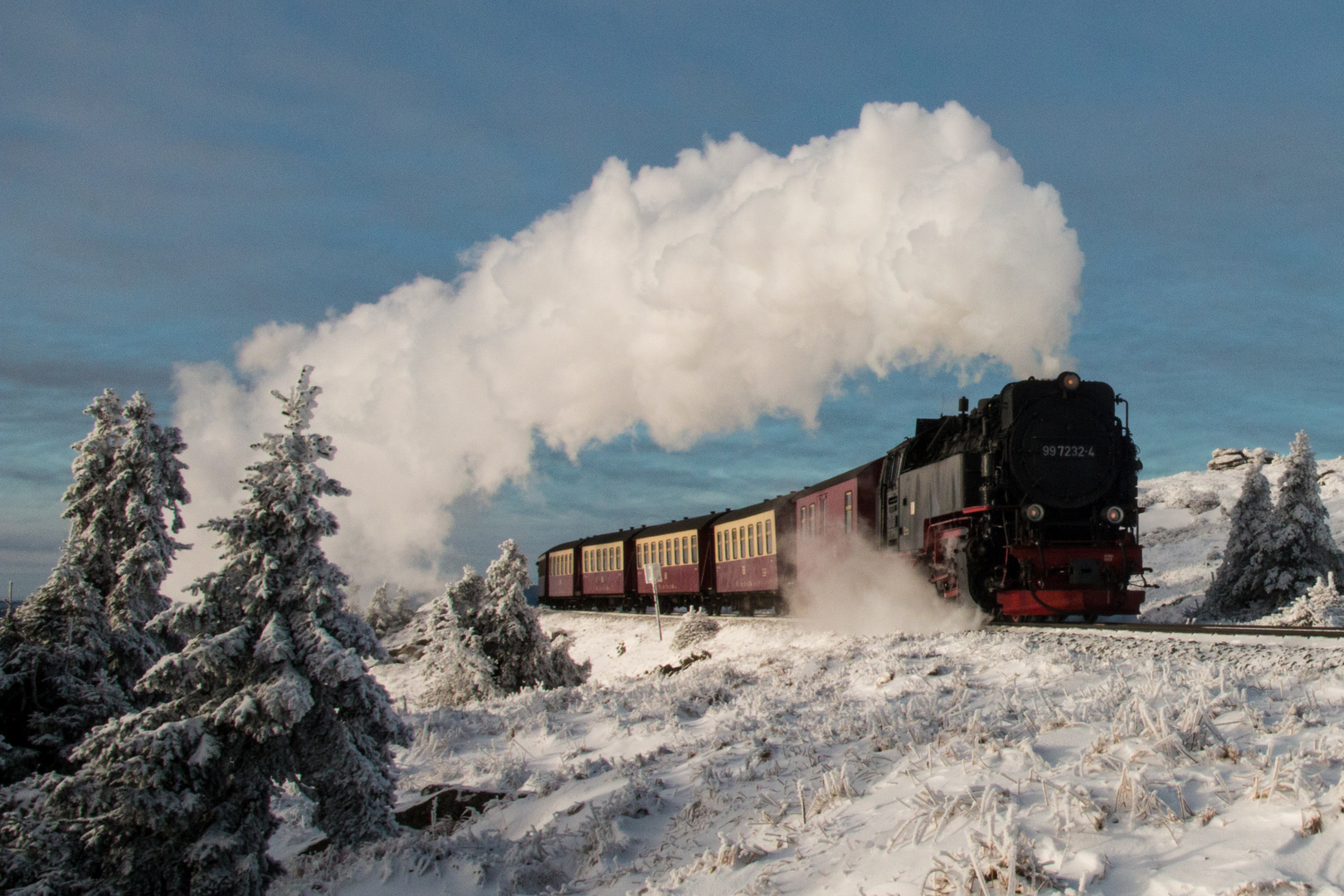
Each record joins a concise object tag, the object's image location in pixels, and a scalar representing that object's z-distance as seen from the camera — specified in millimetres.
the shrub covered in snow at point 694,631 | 29797
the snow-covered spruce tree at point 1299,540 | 25719
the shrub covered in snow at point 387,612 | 70062
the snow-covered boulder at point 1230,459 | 77250
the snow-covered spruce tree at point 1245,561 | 26234
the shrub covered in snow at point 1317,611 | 20453
